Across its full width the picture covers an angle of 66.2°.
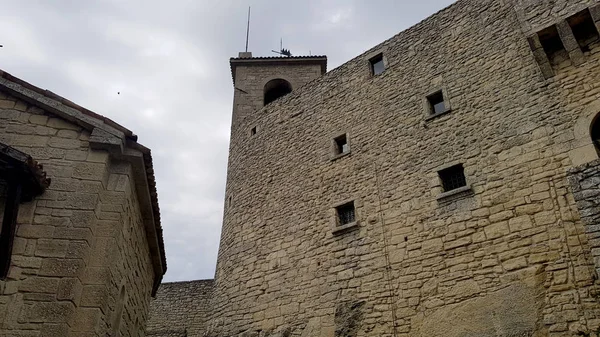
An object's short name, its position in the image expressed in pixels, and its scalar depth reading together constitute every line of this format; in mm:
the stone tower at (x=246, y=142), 11828
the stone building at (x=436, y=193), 7273
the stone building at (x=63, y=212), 4730
